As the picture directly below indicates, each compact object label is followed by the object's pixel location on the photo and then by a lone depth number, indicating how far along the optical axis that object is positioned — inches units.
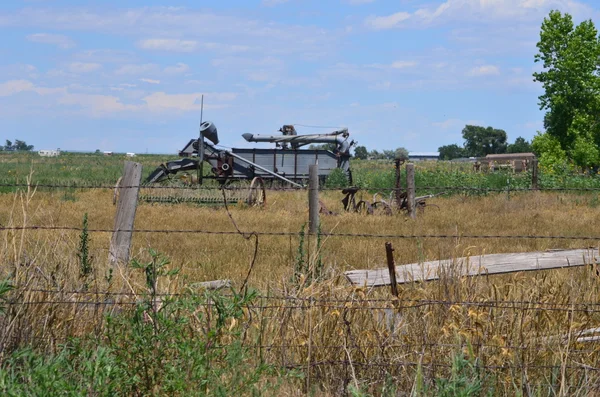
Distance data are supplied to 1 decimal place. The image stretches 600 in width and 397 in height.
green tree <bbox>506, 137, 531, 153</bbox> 4060.0
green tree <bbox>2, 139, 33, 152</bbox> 5930.1
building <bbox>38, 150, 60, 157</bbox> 4436.3
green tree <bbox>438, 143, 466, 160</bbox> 4677.7
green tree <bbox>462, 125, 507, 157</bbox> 4367.6
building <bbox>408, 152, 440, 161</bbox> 5625.0
